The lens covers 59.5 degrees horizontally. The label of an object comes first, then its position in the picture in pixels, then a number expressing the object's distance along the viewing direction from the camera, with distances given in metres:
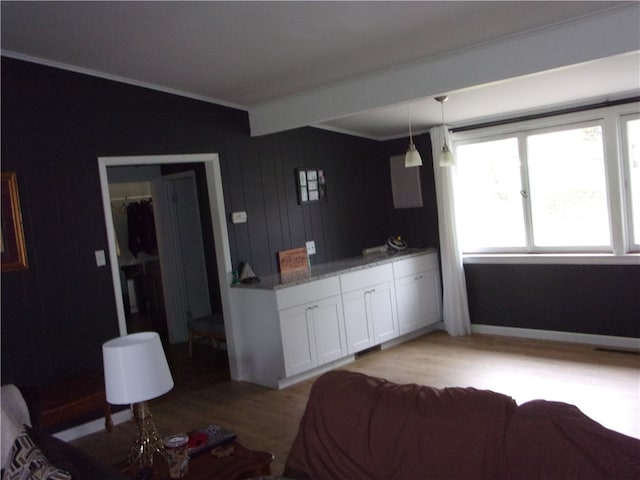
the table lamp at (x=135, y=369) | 2.18
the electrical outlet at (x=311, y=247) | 5.64
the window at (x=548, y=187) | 4.77
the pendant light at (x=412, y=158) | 4.71
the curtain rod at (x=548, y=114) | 4.66
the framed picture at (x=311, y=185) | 5.56
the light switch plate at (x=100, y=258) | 4.19
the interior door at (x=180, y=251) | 6.25
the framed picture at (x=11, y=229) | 3.71
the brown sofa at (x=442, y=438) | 1.52
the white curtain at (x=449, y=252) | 5.58
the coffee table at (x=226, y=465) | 2.21
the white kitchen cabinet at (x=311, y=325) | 4.58
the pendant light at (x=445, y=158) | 4.73
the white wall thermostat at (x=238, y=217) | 4.99
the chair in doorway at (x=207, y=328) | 5.37
